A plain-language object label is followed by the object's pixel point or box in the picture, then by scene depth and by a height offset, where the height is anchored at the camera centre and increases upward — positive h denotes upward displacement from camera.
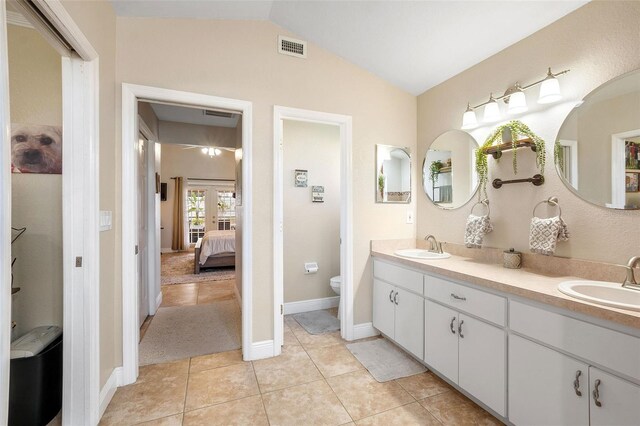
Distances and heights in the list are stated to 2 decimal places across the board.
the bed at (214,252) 5.40 -0.79
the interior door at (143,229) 2.78 -0.19
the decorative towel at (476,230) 2.16 -0.15
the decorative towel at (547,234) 1.71 -0.15
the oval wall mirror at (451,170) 2.40 +0.37
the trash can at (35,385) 1.50 -0.96
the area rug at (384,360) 2.14 -1.23
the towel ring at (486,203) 2.24 +0.06
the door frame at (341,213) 2.39 -0.04
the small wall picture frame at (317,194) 3.52 +0.21
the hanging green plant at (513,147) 1.88 +0.46
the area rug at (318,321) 2.93 -1.23
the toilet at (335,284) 3.19 -0.83
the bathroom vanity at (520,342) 1.13 -0.69
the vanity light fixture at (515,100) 1.75 +0.77
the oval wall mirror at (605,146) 1.49 +0.37
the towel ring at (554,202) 1.78 +0.06
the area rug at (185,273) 4.98 -1.20
